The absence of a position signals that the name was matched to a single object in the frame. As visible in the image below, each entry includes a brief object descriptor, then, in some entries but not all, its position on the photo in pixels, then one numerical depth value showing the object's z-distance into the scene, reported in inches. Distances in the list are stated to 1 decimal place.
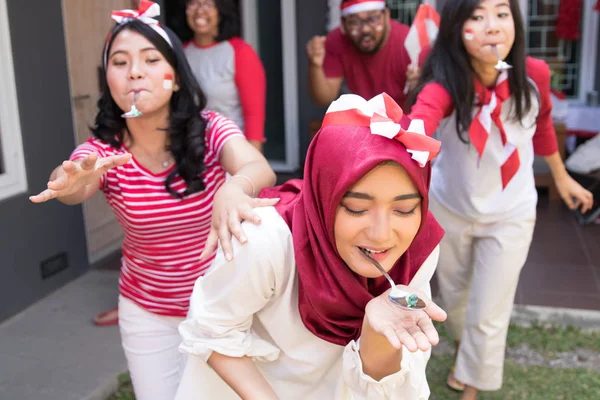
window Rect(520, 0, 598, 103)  302.0
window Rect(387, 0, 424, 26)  273.6
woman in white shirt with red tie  96.3
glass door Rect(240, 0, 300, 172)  276.2
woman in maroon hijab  52.4
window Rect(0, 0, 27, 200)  140.9
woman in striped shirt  79.7
